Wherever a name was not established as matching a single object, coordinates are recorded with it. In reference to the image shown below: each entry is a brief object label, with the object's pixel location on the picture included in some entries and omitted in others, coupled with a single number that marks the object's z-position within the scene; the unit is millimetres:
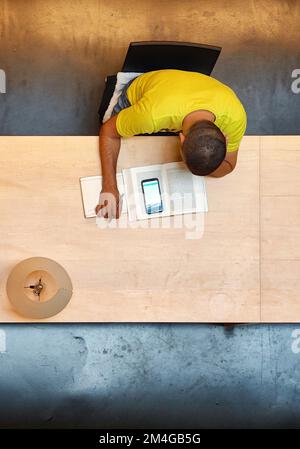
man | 4479
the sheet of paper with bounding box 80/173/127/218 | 4751
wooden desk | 4749
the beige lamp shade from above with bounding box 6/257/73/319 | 4653
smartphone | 4755
